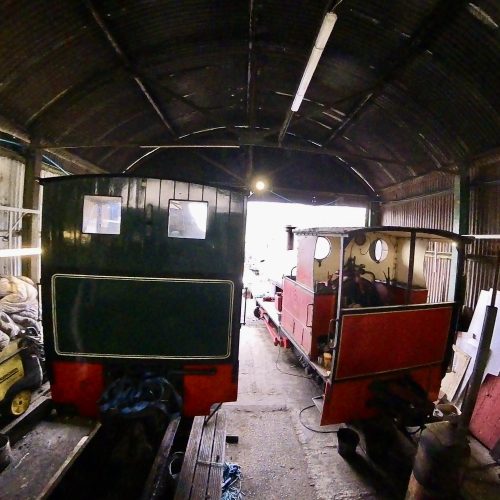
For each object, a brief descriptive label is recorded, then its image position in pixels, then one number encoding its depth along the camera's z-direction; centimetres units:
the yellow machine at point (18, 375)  330
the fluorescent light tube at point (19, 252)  425
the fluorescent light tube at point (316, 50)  380
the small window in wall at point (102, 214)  314
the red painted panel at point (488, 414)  412
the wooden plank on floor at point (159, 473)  282
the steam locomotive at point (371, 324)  386
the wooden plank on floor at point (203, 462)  282
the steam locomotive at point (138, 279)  315
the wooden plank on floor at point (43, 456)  257
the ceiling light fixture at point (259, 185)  1043
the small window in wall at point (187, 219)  320
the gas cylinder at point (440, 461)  265
